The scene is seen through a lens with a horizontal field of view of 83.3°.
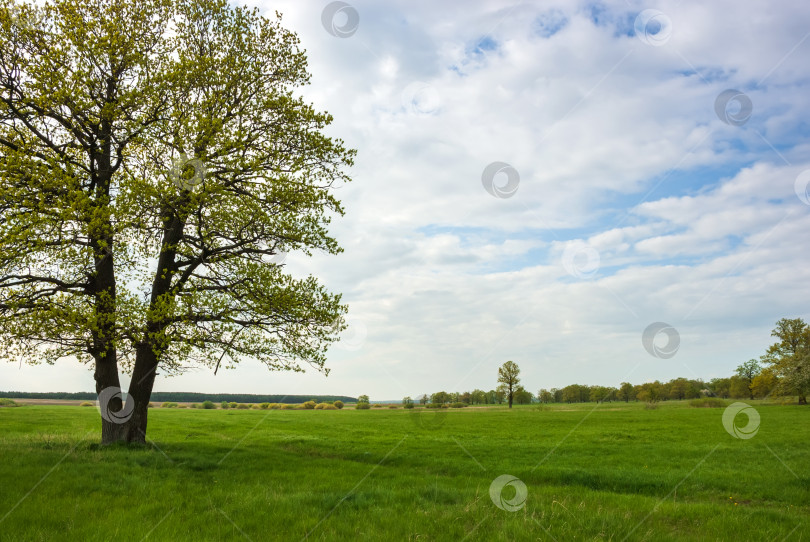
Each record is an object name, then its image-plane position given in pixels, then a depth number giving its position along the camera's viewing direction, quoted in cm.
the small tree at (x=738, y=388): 10962
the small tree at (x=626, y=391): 15975
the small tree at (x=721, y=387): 13600
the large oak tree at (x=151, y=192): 1448
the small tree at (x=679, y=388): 14885
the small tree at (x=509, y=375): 10994
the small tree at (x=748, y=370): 11188
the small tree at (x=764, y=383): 8625
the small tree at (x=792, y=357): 6544
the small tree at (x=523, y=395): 11748
